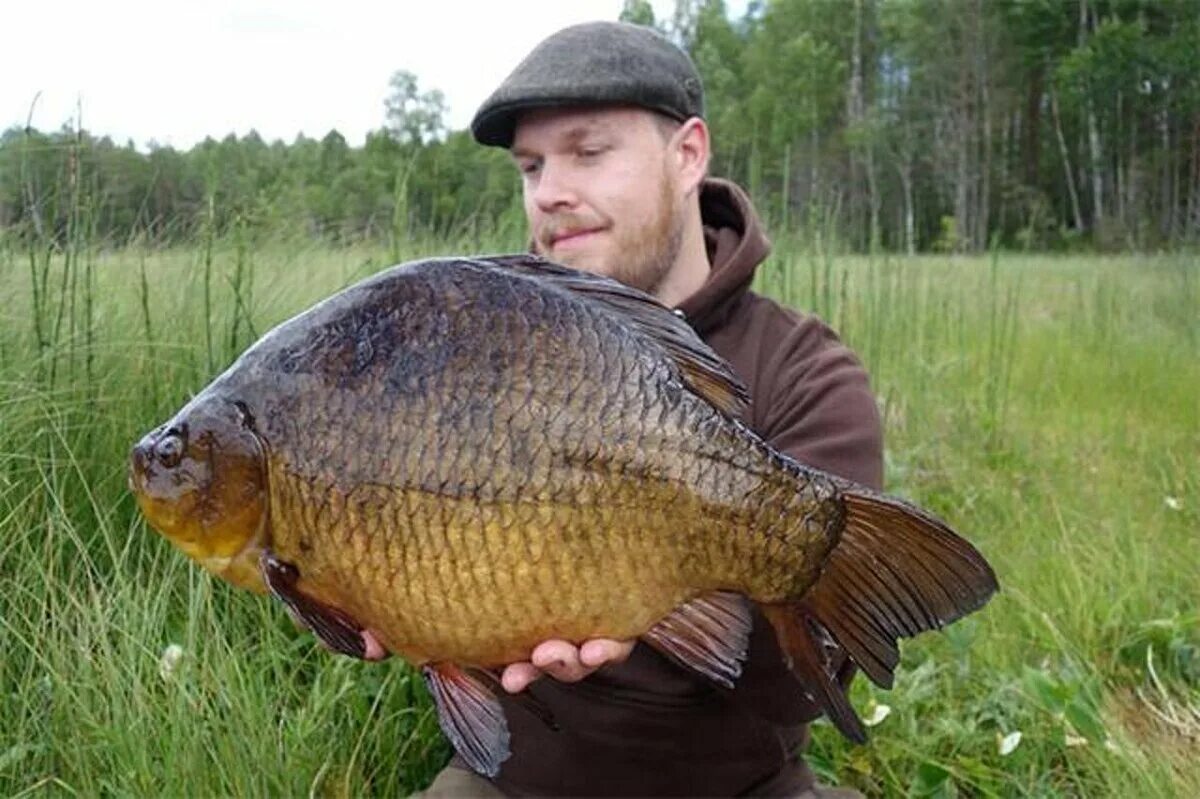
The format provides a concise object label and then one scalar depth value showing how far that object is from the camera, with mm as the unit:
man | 1684
